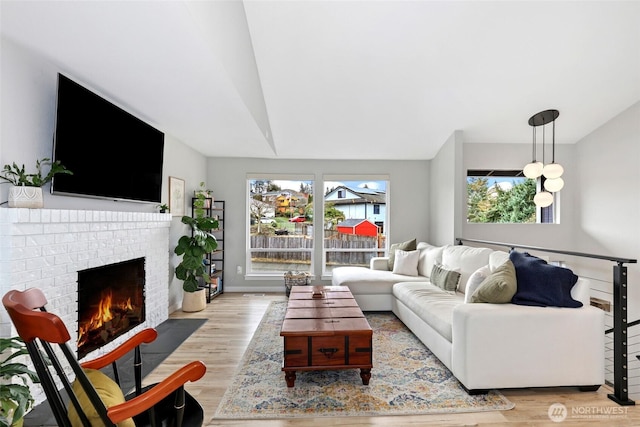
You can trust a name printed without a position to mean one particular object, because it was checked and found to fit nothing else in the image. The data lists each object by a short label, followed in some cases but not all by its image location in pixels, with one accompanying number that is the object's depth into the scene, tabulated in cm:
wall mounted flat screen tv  229
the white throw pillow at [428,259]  444
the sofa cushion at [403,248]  496
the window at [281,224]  569
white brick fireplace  195
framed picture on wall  424
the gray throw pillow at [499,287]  245
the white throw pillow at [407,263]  462
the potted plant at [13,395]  130
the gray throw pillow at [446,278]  366
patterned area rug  214
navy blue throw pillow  239
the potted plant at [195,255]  423
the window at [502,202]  522
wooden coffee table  241
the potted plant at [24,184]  196
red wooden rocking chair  102
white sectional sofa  232
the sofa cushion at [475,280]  284
